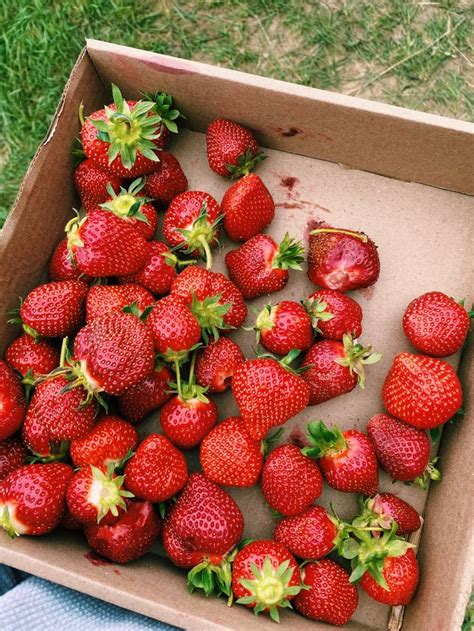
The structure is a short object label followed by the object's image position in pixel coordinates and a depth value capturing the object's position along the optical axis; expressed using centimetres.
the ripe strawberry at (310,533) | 32
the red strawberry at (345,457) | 33
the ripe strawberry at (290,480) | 33
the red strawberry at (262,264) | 36
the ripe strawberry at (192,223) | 36
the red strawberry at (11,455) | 34
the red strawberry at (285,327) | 34
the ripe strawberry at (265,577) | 30
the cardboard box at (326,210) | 32
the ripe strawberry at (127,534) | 32
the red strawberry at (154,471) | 32
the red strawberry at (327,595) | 32
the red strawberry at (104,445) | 32
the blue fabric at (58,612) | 30
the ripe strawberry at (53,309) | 34
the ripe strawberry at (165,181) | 37
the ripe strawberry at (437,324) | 34
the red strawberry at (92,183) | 37
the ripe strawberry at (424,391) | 33
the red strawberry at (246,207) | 36
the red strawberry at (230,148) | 37
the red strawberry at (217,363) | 34
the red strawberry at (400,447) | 34
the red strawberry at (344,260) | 36
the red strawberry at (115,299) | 33
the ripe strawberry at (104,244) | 33
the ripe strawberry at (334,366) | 34
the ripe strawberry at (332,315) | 35
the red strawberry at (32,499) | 31
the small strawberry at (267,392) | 31
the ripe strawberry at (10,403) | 33
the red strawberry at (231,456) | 33
